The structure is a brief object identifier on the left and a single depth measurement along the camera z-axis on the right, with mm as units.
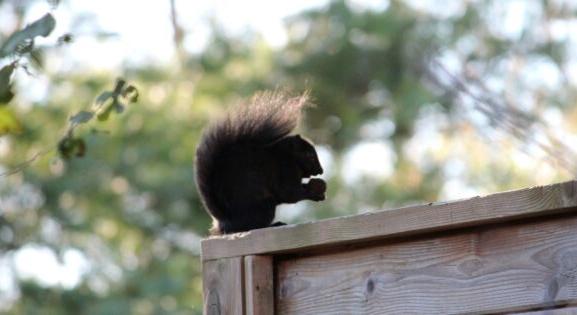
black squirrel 6770
